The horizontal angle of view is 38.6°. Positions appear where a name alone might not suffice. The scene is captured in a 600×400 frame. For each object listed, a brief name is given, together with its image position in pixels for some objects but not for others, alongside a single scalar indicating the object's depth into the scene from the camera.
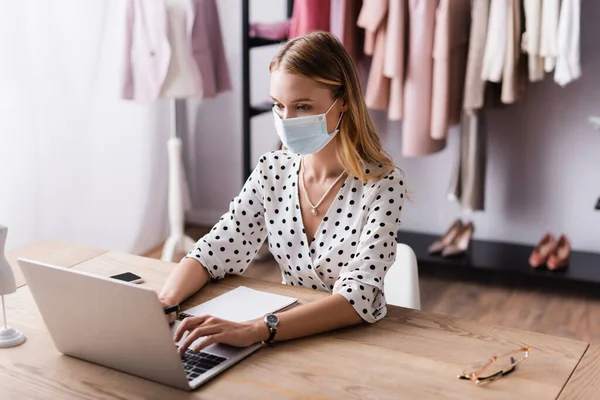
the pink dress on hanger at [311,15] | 3.55
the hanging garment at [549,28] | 3.21
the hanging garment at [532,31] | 3.24
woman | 1.76
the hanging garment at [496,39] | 3.28
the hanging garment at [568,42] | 3.19
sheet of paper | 1.68
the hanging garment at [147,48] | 3.61
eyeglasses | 1.43
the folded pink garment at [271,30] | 3.74
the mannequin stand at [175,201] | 3.89
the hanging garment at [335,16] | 4.01
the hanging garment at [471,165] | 3.58
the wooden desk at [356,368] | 1.38
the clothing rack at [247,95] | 3.62
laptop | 1.34
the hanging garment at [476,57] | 3.35
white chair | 2.01
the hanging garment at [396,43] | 3.42
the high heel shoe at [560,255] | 3.54
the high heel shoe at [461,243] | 3.71
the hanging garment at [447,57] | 3.35
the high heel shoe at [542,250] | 3.59
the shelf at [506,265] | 3.53
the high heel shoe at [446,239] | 3.76
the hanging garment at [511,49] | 3.28
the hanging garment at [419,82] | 3.40
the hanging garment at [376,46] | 3.45
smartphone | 1.87
